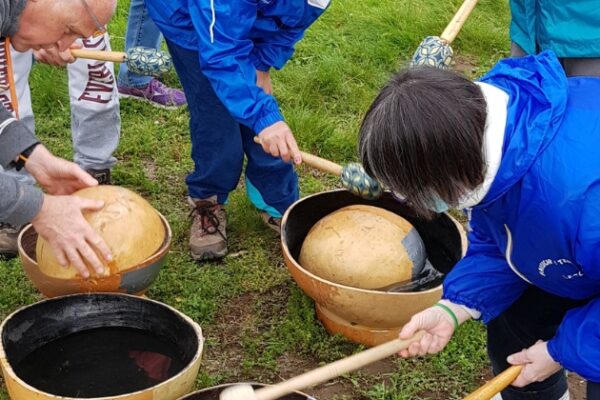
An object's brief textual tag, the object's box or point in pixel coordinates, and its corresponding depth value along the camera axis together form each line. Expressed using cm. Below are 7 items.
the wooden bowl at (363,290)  271
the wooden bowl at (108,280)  253
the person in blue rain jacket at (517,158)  166
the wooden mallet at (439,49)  325
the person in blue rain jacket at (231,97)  292
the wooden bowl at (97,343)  239
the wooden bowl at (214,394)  225
